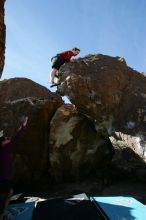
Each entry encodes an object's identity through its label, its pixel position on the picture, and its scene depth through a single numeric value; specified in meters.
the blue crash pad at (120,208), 3.29
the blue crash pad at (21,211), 3.45
